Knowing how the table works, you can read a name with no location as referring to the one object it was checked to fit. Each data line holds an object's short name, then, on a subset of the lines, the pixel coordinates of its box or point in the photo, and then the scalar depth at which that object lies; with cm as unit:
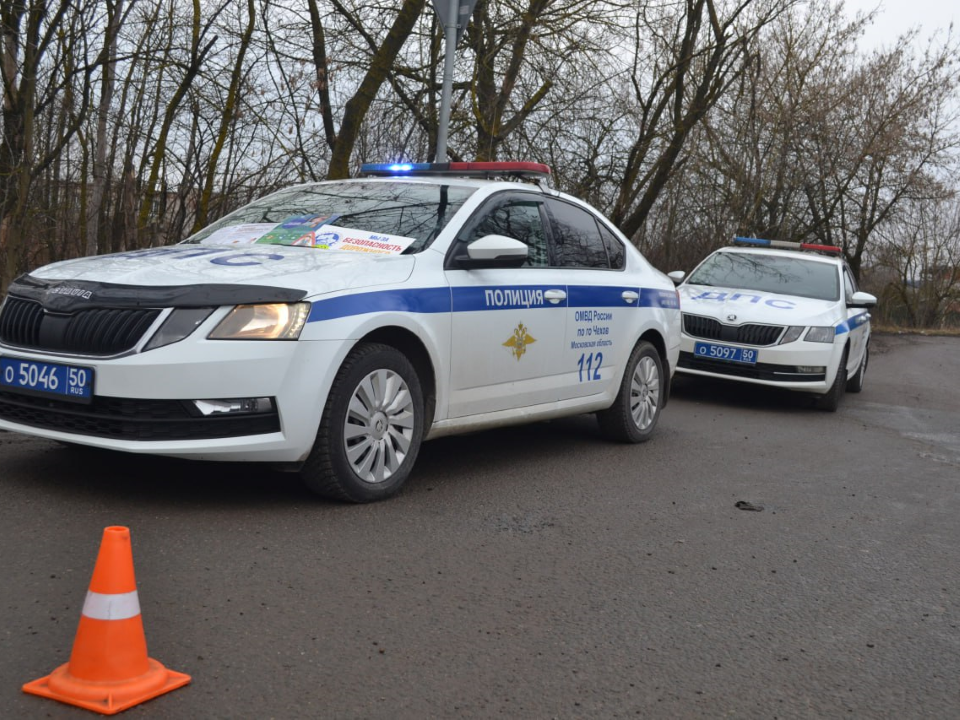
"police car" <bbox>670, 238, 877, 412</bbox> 1145
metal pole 1047
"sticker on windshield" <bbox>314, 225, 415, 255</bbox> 597
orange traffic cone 302
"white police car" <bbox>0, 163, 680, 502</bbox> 495
